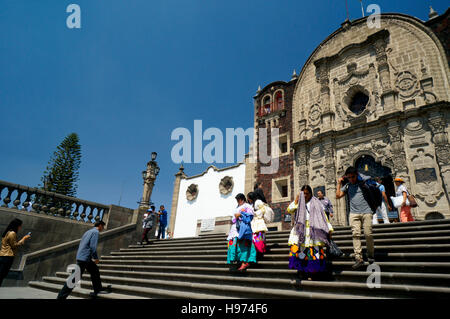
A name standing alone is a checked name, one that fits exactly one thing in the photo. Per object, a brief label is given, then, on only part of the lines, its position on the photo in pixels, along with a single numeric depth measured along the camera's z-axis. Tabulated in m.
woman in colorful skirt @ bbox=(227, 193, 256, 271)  5.66
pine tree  27.59
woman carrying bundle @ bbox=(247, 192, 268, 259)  6.05
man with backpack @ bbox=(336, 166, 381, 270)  4.45
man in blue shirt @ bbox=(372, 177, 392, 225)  8.58
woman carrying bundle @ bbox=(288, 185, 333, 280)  4.43
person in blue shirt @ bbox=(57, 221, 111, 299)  5.12
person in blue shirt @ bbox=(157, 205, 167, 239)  11.33
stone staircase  3.86
